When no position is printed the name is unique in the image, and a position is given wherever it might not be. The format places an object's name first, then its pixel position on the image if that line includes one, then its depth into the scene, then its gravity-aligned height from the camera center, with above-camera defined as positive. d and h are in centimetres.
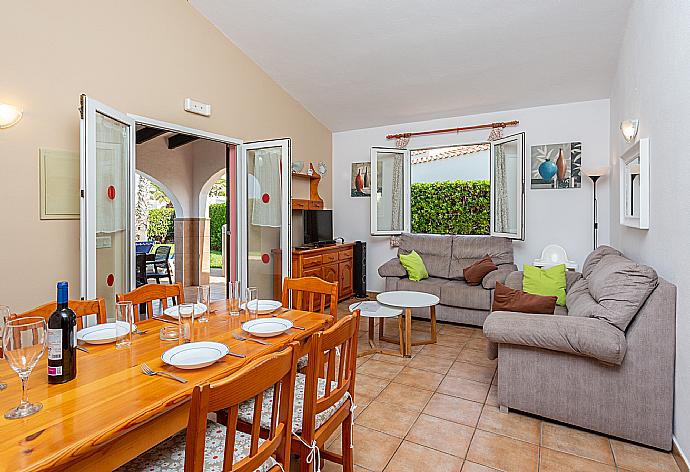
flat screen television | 574 +11
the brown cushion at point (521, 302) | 304 -53
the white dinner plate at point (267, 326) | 189 -45
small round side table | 373 -74
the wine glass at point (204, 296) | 215 -33
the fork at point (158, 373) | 141 -50
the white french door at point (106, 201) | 291 +26
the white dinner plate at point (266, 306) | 234 -43
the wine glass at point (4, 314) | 144 -28
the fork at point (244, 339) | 181 -48
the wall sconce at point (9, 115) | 279 +83
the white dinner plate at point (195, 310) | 199 -39
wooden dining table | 100 -51
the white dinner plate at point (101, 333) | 176 -45
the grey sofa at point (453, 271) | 470 -49
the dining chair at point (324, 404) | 150 -74
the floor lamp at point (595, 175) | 463 +65
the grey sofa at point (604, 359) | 228 -76
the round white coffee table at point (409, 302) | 377 -67
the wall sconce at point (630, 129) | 327 +85
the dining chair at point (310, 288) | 250 -36
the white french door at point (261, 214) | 476 +23
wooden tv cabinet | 502 -43
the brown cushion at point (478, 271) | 483 -45
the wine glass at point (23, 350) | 118 -34
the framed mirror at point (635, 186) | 294 +38
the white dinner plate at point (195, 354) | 151 -48
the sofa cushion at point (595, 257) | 363 -24
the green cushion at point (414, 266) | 520 -43
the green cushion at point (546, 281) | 379 -47
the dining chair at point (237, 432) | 103 -59
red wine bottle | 133 -36
